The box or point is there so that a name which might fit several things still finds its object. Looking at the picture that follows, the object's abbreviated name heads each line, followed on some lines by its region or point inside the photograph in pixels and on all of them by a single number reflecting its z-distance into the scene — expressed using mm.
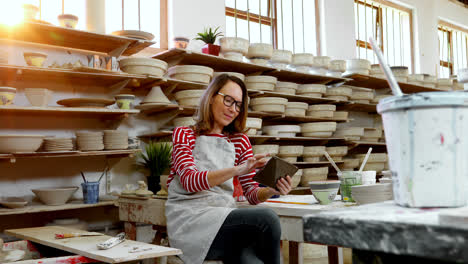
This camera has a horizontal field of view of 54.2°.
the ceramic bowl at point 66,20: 3658
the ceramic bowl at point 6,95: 3326
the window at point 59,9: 4137
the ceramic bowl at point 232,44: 4645
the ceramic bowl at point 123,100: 3863
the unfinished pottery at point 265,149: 4577
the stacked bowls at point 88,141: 3660
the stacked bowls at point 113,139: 3775
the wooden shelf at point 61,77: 3459
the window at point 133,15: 4549
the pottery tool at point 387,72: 801
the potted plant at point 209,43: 4496
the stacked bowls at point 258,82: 4766
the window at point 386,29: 7254
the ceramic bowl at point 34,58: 3471
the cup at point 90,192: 3715
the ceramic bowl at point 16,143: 3307
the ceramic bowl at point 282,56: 5125
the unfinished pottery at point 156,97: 4047
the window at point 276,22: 5645
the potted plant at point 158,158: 4035
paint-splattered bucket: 710
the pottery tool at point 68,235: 2373
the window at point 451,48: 8840
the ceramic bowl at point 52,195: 3539
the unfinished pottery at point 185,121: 4113
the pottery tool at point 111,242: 1951
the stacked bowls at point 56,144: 3514
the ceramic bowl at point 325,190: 2080
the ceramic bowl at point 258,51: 4918
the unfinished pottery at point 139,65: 3909
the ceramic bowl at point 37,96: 3448
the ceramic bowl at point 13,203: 3336
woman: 1982
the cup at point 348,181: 2125
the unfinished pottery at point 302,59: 5348
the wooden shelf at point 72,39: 3512
